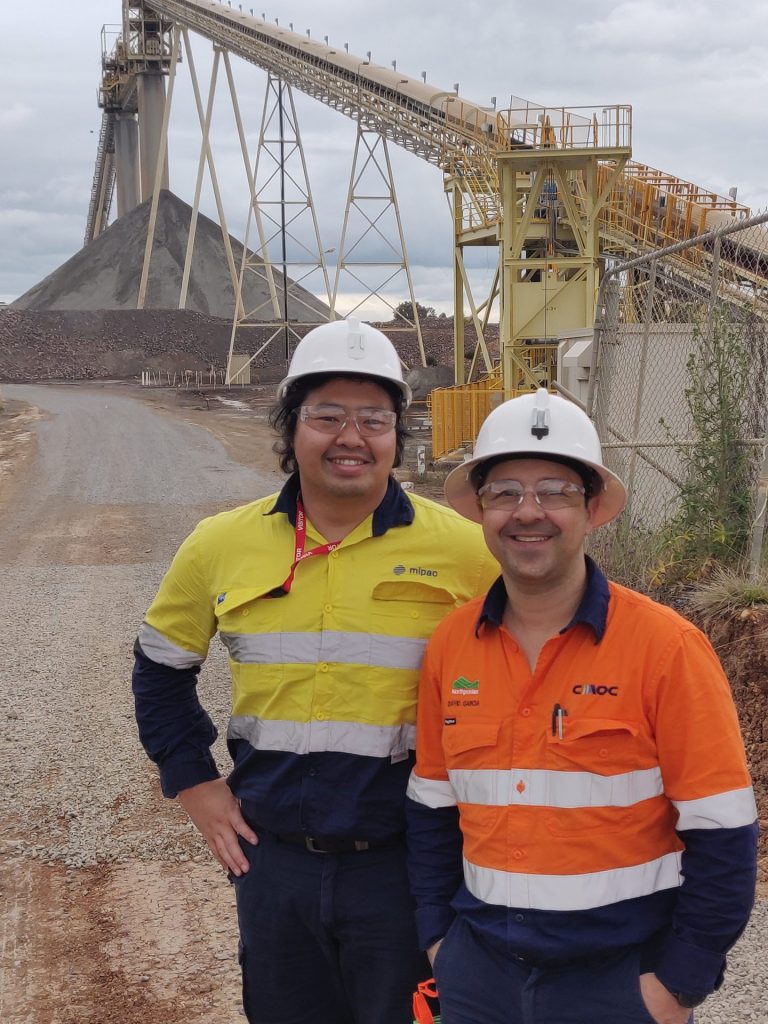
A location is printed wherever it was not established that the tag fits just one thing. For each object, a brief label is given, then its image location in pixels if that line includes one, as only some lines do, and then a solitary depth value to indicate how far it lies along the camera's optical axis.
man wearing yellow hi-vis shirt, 2.49
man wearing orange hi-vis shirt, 2.06
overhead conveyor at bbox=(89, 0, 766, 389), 18.53
